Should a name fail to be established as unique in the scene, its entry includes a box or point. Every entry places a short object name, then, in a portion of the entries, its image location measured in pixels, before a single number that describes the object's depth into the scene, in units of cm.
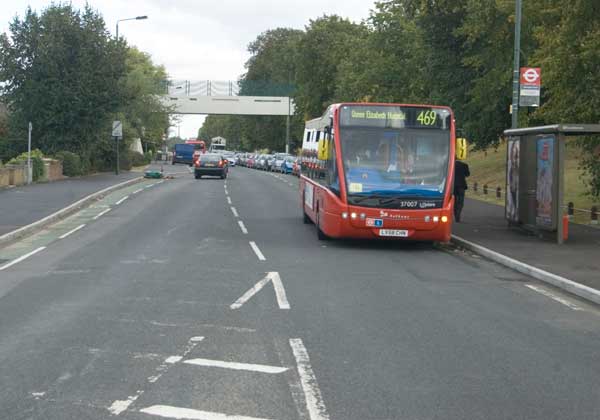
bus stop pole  2267
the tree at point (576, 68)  2084
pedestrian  2220
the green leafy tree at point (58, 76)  4512
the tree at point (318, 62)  7619
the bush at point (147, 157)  7926
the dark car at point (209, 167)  5072
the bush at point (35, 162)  3778
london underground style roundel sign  2205
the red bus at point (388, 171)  1666
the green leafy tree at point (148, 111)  7562
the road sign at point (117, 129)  4712
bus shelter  1744
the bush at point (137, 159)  6670
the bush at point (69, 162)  4472
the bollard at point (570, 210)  2397
